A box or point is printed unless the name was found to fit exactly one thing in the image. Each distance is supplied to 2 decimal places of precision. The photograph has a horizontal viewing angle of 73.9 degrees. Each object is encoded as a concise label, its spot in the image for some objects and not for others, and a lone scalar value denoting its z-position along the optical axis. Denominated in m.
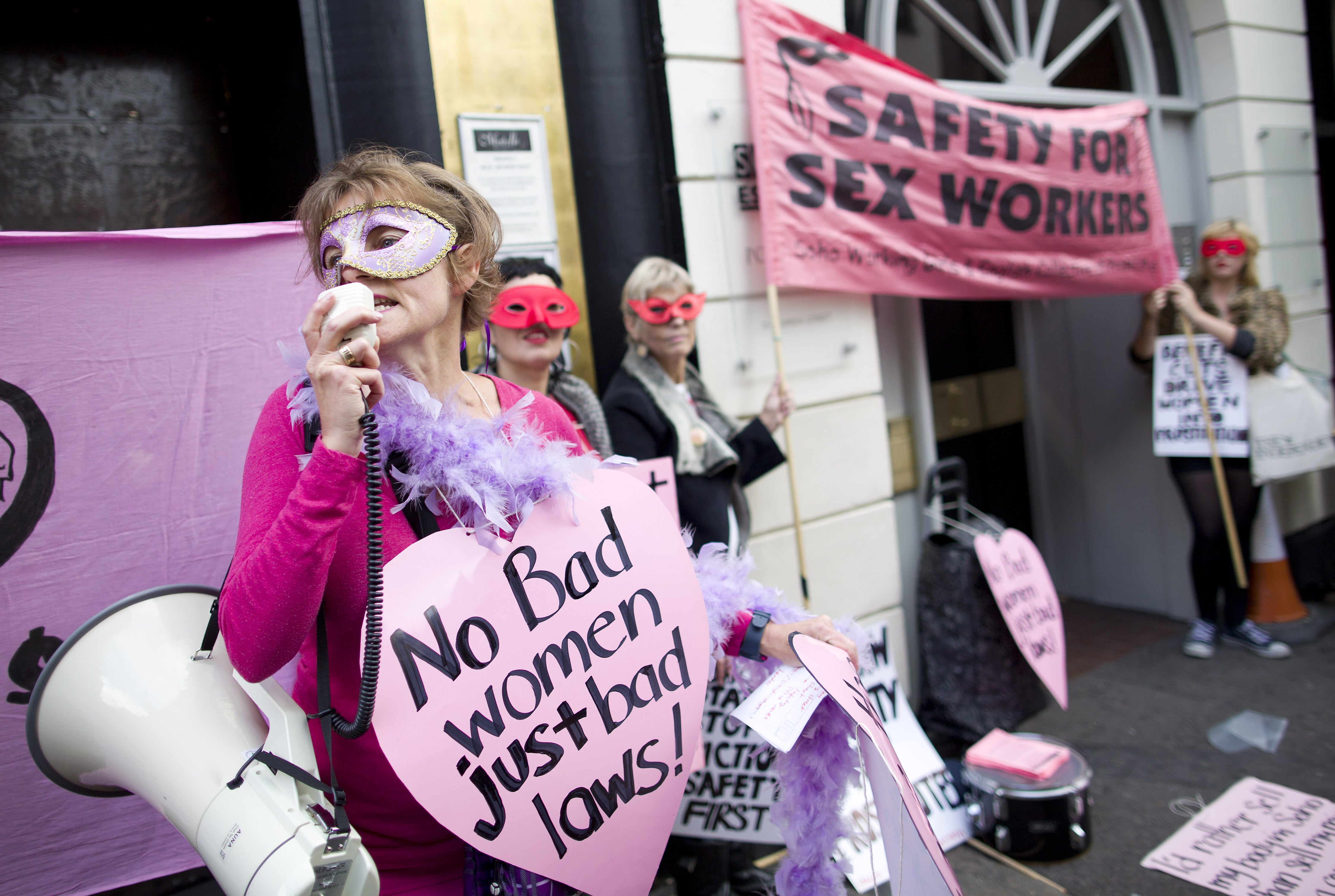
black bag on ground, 3.54
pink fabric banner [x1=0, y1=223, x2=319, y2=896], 1.73
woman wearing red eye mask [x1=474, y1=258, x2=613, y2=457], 2.62
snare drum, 2.94
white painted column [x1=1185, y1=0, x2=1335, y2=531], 5.32
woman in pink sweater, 1.19
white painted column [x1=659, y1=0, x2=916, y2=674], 3.38
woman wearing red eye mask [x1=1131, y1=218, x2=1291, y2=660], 4.52
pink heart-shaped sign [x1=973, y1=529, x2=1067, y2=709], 3.49
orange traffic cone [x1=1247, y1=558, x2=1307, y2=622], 4.89
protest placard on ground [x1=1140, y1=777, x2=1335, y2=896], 2.68
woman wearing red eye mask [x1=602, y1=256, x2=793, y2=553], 2.86
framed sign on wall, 3.02
